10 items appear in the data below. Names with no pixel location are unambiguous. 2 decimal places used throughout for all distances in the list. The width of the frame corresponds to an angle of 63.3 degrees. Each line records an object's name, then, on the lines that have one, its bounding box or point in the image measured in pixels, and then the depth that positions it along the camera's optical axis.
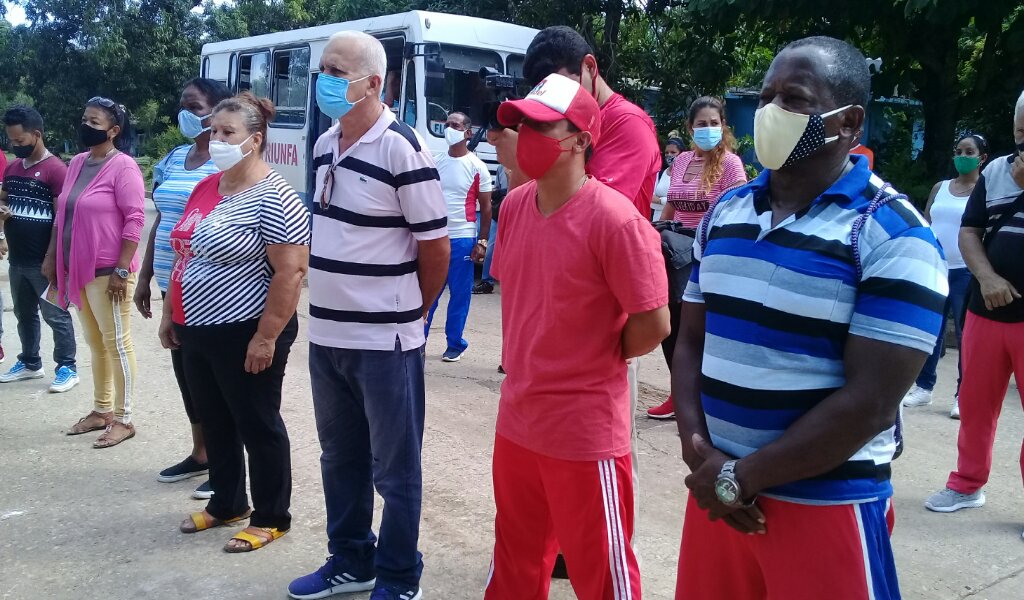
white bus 11.11
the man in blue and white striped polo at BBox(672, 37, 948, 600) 1.69
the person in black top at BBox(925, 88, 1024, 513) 4.03
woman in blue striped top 4.39
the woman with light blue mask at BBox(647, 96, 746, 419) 5.14
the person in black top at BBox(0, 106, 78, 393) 5.87
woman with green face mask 6.02
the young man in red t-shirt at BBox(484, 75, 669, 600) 2.42
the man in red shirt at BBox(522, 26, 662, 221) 2.94
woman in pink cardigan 4.94
